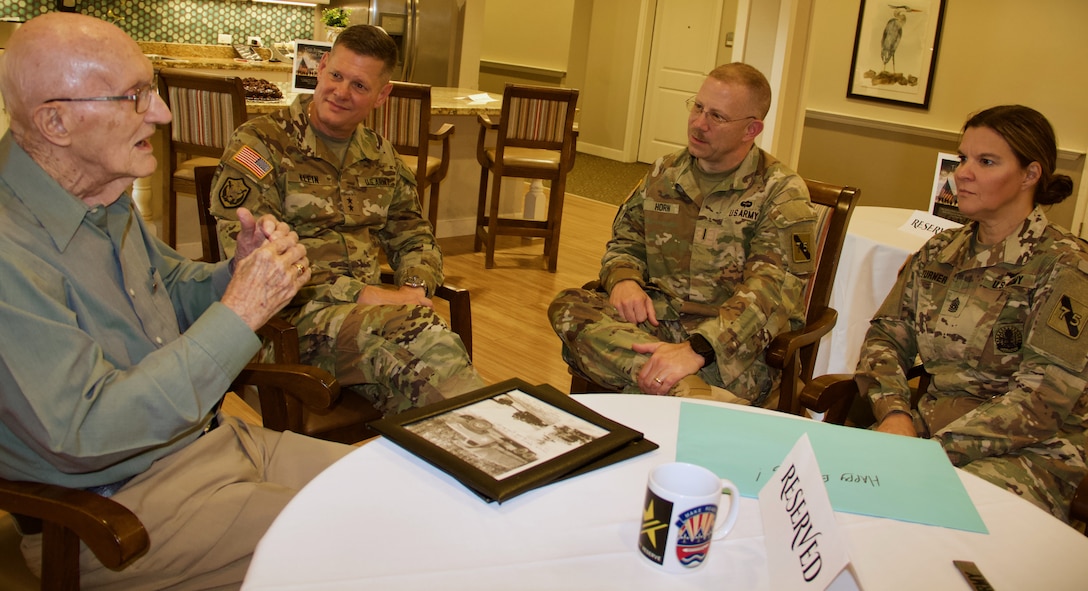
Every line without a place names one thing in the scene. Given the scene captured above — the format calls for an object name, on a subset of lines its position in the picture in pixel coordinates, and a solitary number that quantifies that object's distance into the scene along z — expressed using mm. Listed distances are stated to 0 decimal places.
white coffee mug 1094
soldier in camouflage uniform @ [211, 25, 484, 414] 2254
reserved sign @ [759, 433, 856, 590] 992
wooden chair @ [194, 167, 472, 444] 1985
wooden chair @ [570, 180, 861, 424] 2416
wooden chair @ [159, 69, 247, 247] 3984
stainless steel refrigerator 7195
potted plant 5672
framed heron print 6469
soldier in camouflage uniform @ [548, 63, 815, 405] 2359
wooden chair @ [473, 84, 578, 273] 4938
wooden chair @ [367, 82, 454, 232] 4496
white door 8523
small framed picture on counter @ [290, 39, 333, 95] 4312
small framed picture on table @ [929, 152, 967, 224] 3176
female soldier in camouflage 1856
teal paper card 1323
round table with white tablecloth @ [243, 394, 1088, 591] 1084
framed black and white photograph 1263
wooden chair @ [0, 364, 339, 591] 1241
